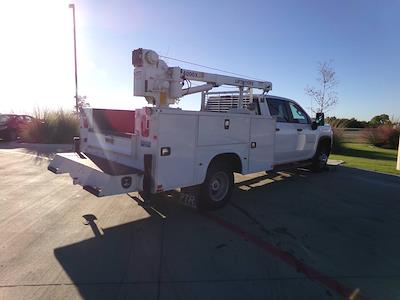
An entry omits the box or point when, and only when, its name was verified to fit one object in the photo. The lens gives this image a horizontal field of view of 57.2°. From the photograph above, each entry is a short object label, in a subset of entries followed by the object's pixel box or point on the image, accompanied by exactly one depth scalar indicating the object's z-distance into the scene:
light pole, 21.30
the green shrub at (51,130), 18.06
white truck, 5.22
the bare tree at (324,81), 21.11
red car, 19.16
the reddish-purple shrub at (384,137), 20.86
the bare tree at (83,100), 29.95
